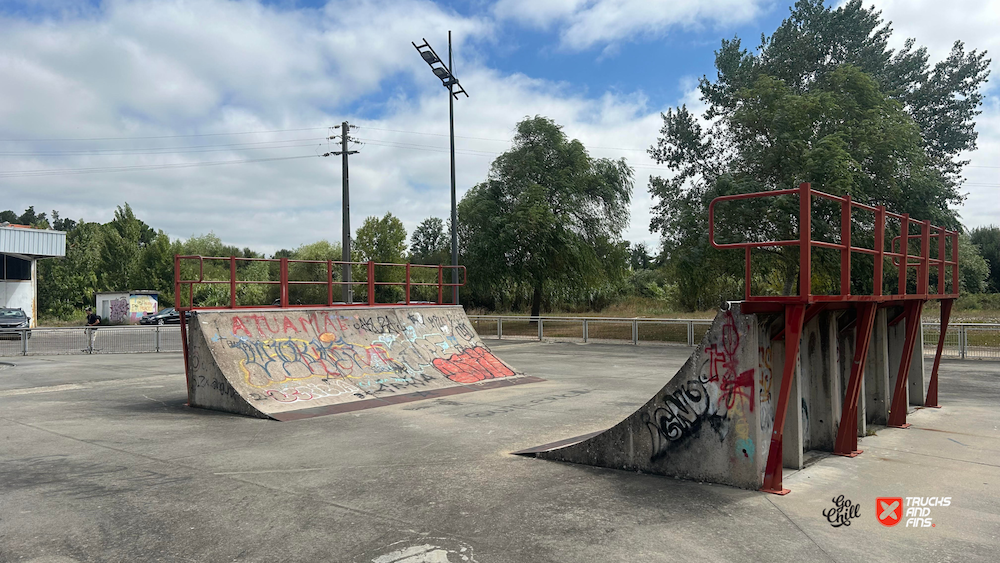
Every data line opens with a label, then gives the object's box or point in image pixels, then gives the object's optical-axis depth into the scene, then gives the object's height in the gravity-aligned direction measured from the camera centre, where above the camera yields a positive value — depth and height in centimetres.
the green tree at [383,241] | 4588 +420
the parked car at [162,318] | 4488 -141
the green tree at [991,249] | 5056 +388
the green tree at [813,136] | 2073 +604
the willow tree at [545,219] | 3164 +409
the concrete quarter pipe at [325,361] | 1041 -121
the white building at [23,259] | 3744 +247
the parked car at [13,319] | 3183 -104
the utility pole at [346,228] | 2641 +298
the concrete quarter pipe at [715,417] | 566 -113
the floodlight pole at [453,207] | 2305 +338
